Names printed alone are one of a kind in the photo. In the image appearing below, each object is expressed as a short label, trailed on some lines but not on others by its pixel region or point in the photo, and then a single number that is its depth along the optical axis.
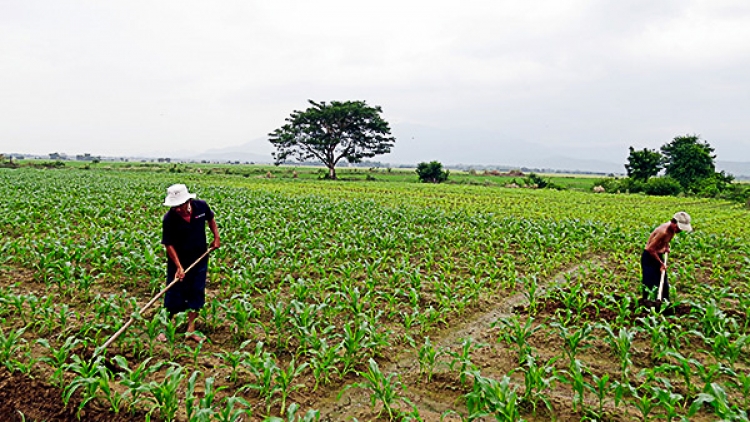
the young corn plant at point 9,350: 4.03
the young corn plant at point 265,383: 3.66
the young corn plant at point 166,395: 3.36
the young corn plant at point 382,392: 3.52
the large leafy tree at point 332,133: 48.53
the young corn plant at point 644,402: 3.43
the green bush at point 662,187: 38.94
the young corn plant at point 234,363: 4.01
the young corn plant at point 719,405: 3.13
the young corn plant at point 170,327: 4.47
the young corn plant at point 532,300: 6.13
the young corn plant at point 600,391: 3.53
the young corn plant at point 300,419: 3.02
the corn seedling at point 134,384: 3.39
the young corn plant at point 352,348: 4.32
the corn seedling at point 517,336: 4.55
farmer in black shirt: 4.85
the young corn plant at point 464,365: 4.05
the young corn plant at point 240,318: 5.09
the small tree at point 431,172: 47.69
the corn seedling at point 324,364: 4.07
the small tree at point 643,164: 46.50
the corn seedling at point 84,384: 3.38
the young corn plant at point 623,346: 4.16
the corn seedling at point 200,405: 3.04
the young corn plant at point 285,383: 3.70
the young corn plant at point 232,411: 3.12
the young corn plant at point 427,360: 4.26
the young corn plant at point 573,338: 4.48
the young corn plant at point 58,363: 3.72
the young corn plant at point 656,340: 4.62
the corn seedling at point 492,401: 3.25
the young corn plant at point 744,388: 3.65
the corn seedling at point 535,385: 3.67
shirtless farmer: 5.76
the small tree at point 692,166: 47.25
